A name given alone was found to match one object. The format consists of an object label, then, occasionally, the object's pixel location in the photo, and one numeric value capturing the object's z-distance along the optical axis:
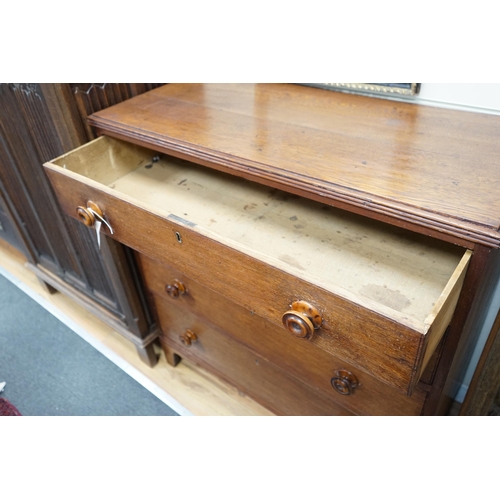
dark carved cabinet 0.91
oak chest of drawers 0.56
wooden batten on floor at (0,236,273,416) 1.20
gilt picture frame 0.85
